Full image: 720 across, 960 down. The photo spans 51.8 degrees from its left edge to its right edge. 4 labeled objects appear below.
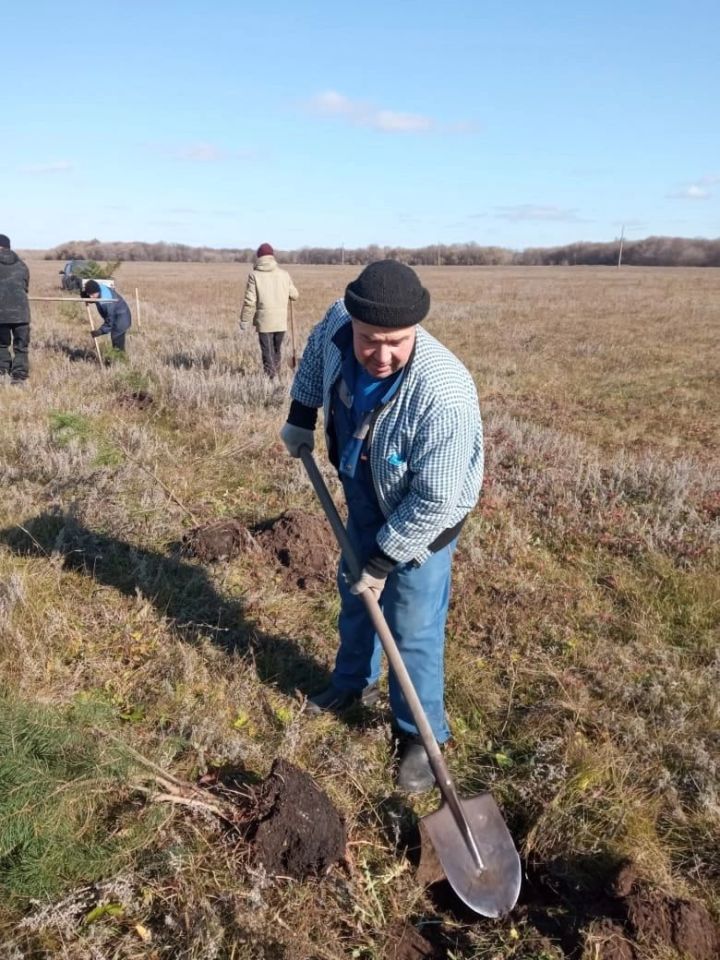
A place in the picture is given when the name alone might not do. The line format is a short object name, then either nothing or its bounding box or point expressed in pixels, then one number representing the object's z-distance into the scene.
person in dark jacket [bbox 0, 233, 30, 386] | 9.54
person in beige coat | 10.02
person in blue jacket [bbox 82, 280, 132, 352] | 10.98
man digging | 2.46
